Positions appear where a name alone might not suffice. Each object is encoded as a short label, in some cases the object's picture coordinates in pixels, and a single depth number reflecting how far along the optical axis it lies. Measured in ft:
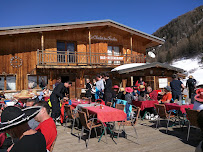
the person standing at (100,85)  25.59
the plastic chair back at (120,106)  18.52
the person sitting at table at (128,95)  23.93
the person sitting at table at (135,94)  25.14
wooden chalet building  39.91
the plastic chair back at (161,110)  18.66
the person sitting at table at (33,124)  11.49
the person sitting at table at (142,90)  27.58
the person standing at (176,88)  24.64
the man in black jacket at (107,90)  23.26
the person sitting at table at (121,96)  25.72
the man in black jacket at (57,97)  21.83
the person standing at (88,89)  30.78
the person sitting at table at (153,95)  26.30
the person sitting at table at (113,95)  25.91
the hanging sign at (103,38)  49.38
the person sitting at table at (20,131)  5.95
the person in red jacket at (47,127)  9.11
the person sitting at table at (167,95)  23.00
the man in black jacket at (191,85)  37.17
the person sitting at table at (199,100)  14.00
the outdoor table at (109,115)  15.14
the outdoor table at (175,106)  18.10
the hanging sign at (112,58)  44.97
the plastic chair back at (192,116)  14.58
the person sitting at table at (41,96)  30.99
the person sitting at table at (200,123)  5.28
